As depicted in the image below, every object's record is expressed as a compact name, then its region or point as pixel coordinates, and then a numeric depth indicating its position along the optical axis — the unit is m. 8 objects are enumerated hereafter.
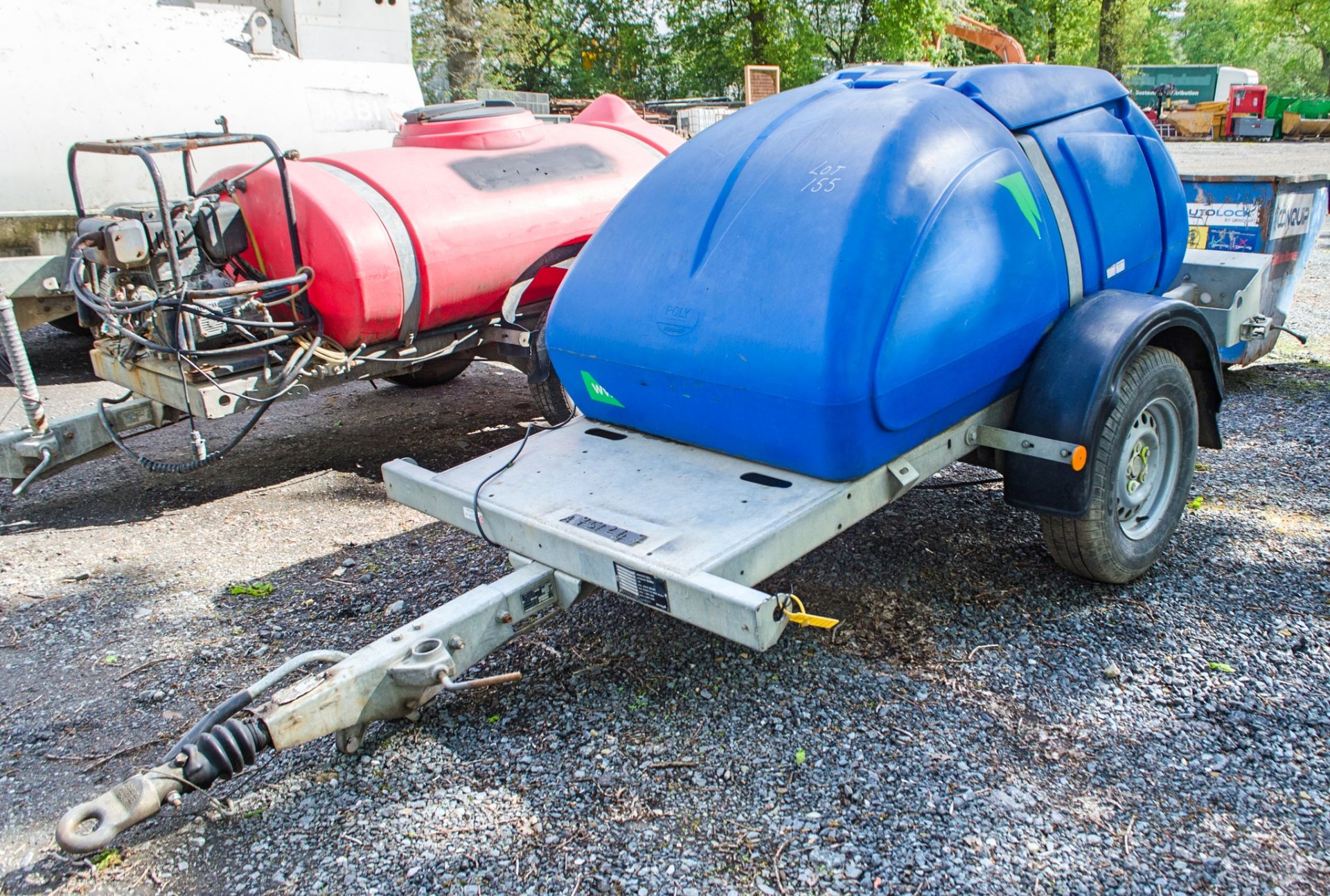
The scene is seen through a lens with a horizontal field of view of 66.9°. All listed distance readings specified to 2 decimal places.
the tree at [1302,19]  43.24
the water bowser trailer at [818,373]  2.77
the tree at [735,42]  29.73
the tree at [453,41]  25.09
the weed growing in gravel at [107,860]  2.56
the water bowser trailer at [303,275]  4.44
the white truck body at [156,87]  6.02
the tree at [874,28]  28.42
